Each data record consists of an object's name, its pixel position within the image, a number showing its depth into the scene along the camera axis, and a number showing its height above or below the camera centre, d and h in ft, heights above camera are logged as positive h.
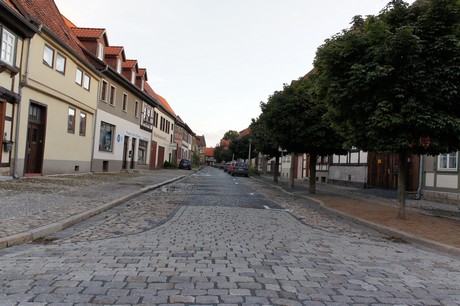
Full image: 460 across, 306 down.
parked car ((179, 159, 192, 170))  163.53 -0.87
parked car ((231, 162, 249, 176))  136.46 -1.40
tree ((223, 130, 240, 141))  443.28 +35.28
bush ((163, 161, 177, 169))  154.51 -1.52
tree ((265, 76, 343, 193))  55.67 +6.49
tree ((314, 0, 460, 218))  29.60 +7.61
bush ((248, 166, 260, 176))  149.26 -2.25
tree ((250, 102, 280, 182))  91.23 +5.81
